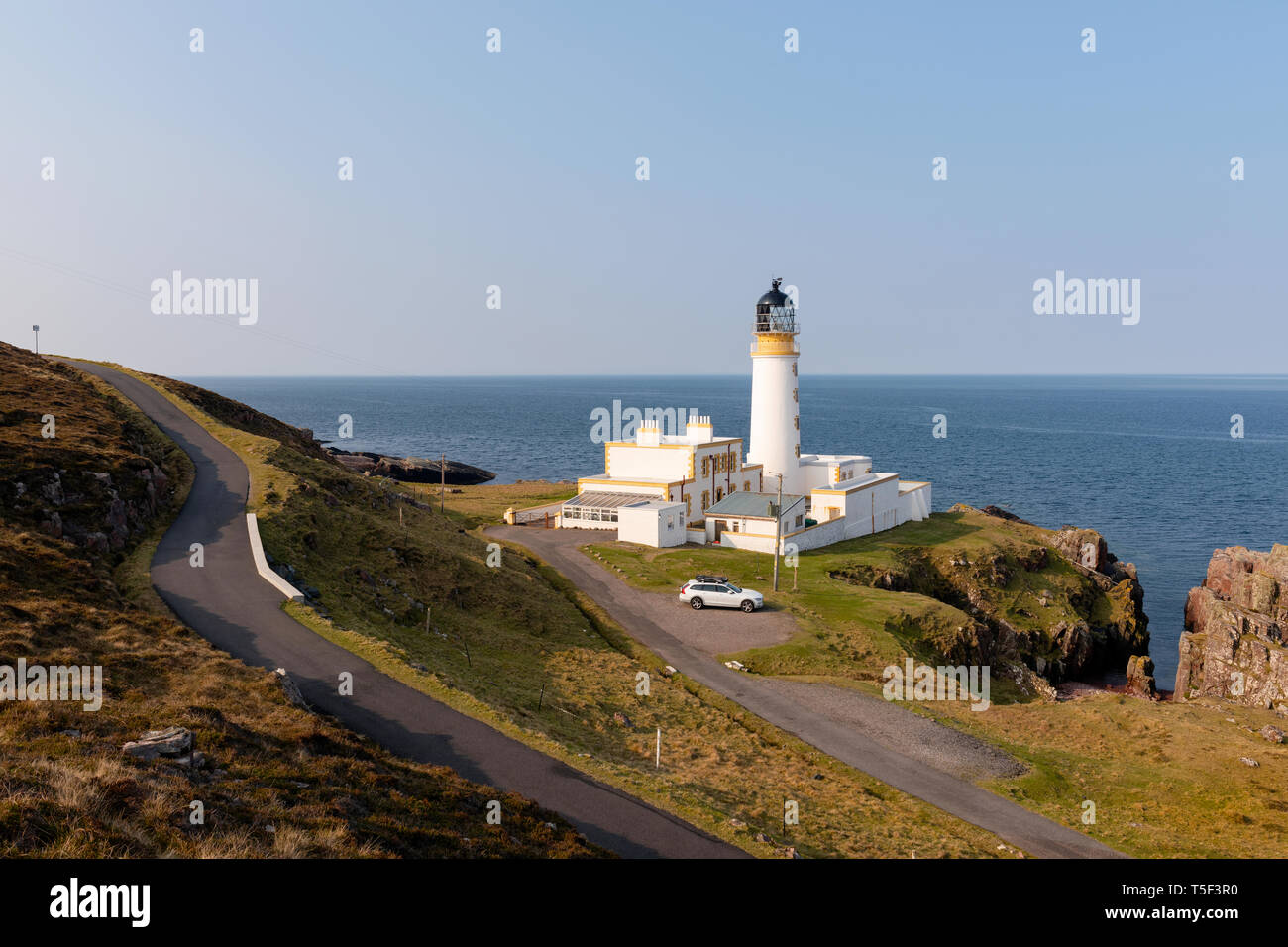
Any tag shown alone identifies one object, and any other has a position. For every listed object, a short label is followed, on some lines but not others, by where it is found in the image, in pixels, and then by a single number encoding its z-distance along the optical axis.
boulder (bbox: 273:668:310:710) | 18.73
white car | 38.28
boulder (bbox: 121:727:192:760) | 13.76
